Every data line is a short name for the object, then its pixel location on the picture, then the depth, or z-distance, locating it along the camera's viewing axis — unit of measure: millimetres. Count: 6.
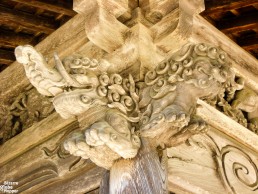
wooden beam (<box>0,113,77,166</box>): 3047
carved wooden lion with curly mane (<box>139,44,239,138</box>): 2352
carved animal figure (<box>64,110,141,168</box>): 2279
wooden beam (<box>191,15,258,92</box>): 2879
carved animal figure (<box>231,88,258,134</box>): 3186
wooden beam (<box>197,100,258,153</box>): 2973
